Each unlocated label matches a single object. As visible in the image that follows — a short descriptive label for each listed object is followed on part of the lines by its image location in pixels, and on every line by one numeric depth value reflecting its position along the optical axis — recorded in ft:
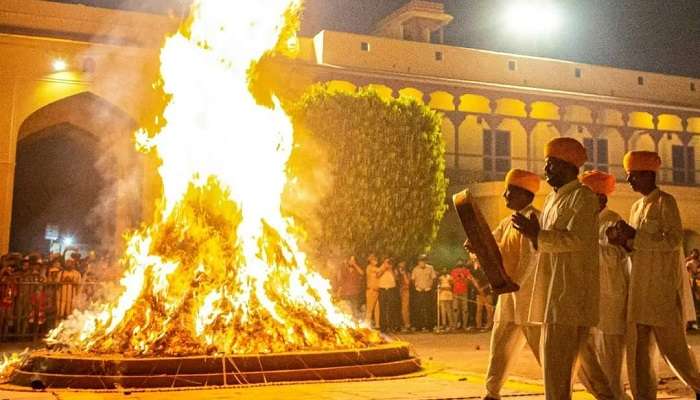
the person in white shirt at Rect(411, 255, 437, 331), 53.36
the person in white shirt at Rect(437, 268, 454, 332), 52.80
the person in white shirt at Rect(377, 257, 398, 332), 51.44
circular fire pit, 23.09
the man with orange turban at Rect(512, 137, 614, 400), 15.11
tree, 65.82
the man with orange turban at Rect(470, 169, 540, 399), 17.97
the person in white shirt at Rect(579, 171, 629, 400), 19.22
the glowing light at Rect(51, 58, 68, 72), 70.69
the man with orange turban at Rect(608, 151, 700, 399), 18.29
